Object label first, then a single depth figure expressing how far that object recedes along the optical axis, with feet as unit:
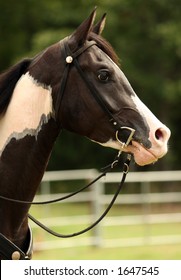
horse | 24.52
